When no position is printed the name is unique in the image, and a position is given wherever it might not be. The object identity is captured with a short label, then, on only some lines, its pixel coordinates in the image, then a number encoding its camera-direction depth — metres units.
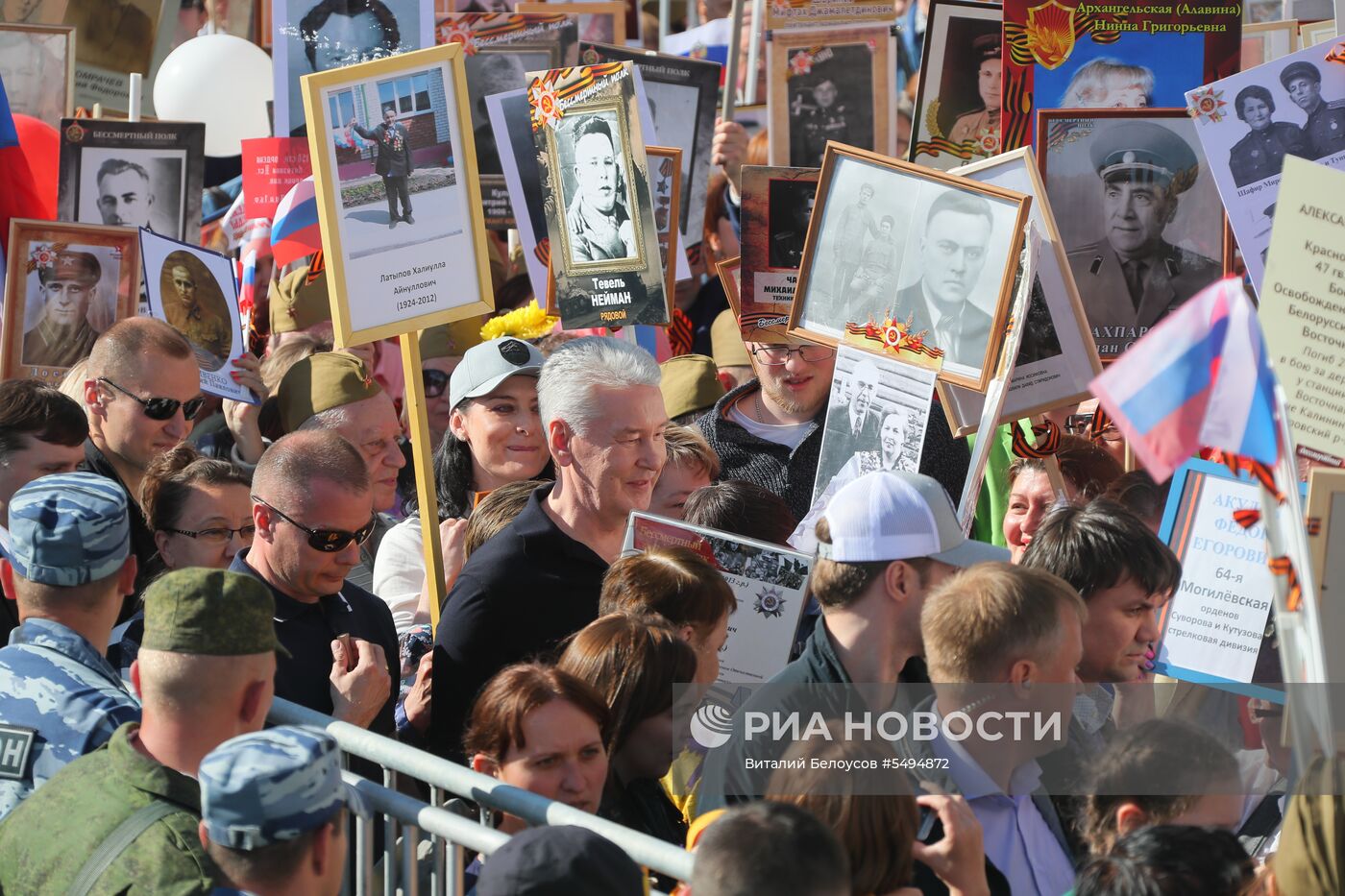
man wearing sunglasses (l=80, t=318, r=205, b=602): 11.01
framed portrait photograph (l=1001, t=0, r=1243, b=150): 10.94
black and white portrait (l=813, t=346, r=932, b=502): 9.37
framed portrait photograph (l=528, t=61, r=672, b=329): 10.87
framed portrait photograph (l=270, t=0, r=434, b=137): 14.58
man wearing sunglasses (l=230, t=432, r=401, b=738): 8.35
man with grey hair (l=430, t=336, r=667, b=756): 8.35
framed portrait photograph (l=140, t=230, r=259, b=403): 13.03
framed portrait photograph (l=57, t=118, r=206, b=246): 14.36
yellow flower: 12.04
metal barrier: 6.05
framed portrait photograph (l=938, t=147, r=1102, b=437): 9.45
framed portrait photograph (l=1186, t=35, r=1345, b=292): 9.66
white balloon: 19.22
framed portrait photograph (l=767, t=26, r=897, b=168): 14.98
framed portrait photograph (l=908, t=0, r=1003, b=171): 12.21
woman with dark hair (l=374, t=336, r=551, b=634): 10.65
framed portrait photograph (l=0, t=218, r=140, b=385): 12.52
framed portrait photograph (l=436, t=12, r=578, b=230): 15.52
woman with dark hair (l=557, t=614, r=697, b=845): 7.09
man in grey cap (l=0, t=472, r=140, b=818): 6.62
